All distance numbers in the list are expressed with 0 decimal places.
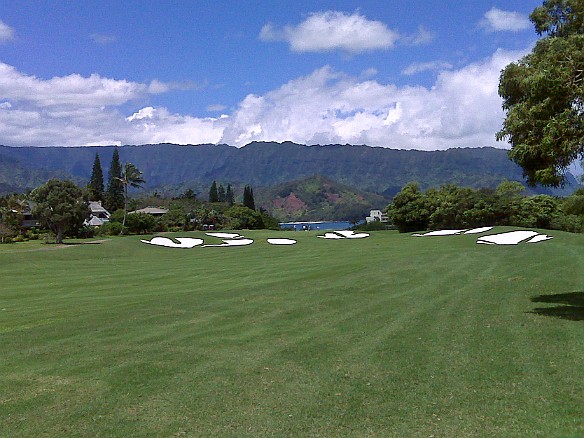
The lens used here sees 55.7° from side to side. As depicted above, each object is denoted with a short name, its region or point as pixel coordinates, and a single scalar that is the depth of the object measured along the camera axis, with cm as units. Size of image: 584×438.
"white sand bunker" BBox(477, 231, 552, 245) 3994
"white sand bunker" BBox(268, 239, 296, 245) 5584
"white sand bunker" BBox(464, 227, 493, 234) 4844
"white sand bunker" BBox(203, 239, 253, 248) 5484
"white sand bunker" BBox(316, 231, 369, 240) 6162
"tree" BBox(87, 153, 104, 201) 12650
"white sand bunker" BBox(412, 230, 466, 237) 5429
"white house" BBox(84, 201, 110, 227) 11062
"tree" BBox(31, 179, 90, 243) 5350
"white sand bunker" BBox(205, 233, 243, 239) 6211
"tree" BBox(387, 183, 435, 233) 7769
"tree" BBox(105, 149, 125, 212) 12525
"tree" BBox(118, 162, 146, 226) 8444
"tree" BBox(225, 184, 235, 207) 16848
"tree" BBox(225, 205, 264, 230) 10044
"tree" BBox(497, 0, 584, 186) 1211
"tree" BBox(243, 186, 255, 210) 14338
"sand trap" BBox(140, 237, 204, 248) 5350
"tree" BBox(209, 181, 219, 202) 15141
